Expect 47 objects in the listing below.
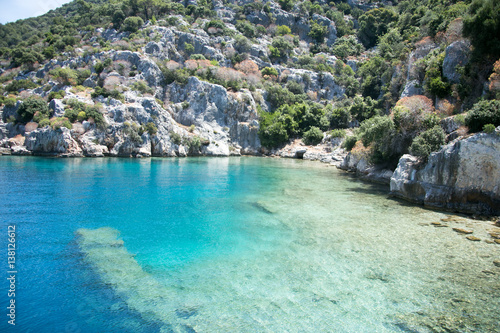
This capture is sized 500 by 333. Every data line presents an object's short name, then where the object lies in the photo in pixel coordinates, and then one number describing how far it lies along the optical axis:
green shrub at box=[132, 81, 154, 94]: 60.34
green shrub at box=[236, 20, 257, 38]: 94.31
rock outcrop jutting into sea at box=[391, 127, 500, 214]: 15.95
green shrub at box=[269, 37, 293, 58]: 89.94
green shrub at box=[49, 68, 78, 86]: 57.09
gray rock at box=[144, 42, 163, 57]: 70.88
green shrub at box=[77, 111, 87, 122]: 47.59
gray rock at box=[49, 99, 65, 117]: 48.01
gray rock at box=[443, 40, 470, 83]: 25.05
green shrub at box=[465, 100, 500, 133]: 16.47
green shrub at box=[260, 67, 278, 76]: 81.06
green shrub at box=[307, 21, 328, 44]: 102.19
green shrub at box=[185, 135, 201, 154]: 58.33
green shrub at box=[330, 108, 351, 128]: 63.25
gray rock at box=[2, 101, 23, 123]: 50.12
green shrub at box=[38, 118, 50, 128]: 45.62
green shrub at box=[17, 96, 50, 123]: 48.06
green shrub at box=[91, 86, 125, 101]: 53.64
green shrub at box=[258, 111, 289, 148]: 65.00
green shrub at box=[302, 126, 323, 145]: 62.69
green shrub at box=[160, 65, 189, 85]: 65.50
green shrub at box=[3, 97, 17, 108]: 50.25
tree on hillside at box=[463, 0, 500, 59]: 21.20
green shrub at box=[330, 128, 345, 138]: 58.38
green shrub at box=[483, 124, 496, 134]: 15.87
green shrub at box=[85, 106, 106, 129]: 47.84
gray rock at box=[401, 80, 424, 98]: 32.72
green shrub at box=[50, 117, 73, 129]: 44.44
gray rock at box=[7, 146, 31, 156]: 45.97
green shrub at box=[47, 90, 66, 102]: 51.68
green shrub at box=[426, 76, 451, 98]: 26.02
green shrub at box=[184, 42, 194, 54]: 77.15
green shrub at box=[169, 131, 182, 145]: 56.03
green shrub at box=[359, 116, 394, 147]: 25.50
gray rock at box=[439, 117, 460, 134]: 19.56
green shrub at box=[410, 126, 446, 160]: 19.38
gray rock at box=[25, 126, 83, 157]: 44.50
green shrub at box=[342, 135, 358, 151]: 41.83
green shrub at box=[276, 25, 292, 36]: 102.31
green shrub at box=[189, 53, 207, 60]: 75.75
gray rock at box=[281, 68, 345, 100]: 81.00
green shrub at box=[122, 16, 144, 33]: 77.19
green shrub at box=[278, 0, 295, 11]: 110.25
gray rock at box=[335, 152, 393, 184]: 29.12
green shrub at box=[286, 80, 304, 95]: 77.81
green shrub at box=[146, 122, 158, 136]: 52.33
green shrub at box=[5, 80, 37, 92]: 58.28
